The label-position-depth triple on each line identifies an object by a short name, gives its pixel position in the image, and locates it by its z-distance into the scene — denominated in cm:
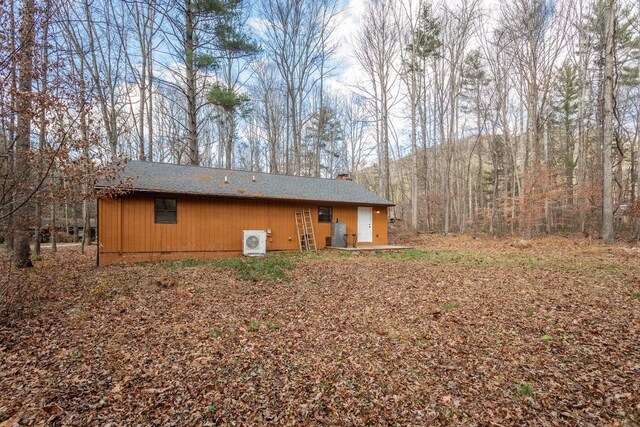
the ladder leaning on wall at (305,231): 1301
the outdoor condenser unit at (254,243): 1136
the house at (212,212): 989
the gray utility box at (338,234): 1362
